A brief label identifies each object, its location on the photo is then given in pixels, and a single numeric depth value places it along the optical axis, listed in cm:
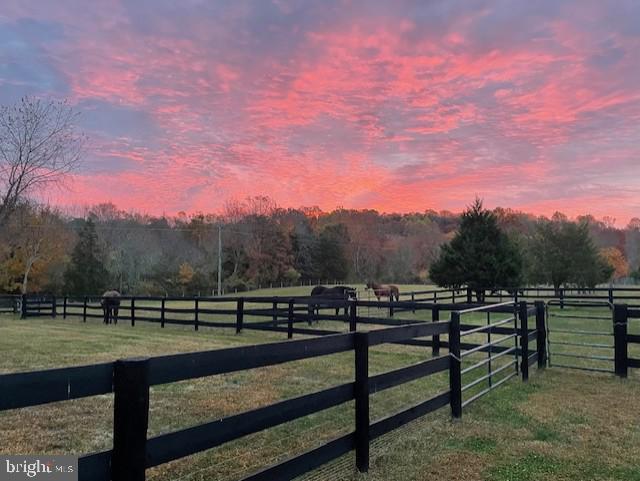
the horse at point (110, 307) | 1853
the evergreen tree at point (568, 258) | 3225
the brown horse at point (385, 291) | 2533
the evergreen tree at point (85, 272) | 4288
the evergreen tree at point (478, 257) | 3050
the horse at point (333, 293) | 2107
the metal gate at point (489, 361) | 667
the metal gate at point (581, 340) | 898
